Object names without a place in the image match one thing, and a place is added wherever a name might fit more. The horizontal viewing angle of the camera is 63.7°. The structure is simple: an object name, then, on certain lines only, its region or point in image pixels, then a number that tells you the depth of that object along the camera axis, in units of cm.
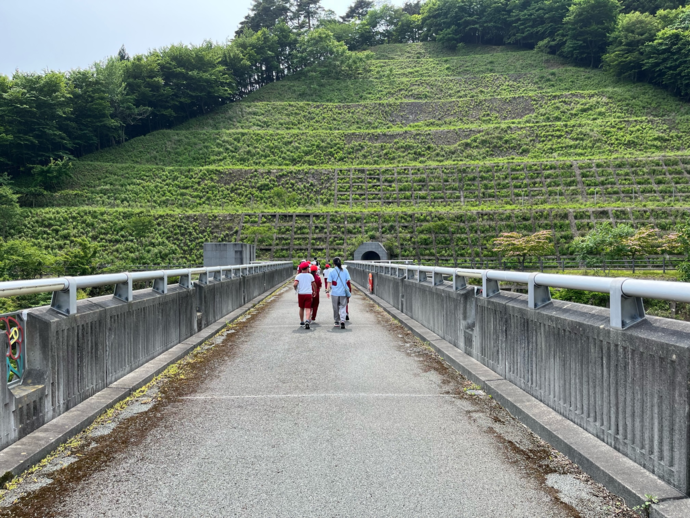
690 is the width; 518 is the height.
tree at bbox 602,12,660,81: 10994
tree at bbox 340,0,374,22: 18338
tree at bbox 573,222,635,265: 4988
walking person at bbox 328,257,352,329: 1384
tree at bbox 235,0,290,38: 15925
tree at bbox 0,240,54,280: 4372
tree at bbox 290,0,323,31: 16312
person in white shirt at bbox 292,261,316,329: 1360
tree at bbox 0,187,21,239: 6431
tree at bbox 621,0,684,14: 13300
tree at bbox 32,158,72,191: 7988
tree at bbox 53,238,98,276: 4822
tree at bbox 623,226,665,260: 4953
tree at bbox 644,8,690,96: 10244
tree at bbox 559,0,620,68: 12500
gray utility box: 3678
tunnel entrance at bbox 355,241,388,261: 5812
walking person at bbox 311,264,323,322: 1529
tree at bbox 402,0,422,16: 18128
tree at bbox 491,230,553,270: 5504
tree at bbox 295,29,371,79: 13488
